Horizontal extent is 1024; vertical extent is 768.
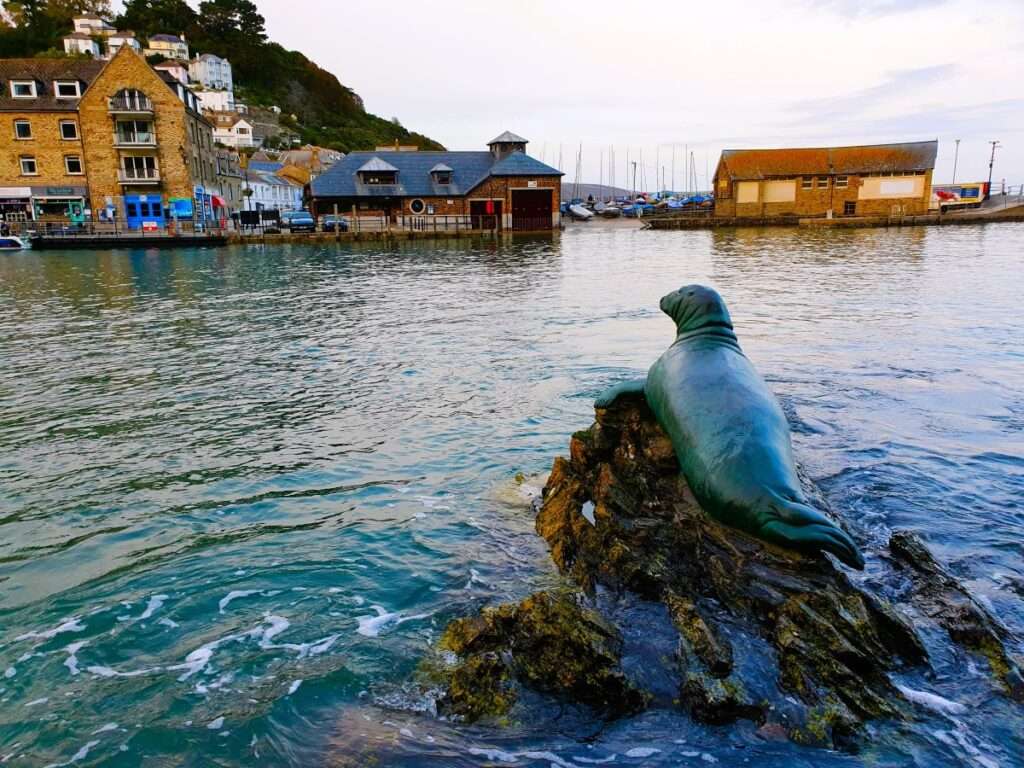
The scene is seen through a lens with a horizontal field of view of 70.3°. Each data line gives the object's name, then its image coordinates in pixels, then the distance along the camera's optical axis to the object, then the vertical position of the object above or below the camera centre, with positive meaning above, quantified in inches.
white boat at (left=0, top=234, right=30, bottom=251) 1872.5 -42.2
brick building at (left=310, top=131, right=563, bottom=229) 2498.8 +133.7
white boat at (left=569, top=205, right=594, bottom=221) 3607.3 +50.4
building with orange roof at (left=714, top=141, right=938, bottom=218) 2773.1 +161.0
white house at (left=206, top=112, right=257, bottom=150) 4953.7 +642.1
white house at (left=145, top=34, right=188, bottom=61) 5172.2 +1254.9
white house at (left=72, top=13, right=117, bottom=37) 4525.1 +1236.3
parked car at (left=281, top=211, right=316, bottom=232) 2317.9 +4.3
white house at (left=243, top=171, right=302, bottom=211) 3411.9 +165.6
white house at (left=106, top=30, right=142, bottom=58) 4421.8 +1097.0
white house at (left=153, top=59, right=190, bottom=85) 4511.3 +968.4
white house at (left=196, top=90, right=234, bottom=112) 5108.3 +864.0
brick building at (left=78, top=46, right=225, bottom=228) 2208.4 +248.1
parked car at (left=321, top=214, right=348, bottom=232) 2380.2 +4.2
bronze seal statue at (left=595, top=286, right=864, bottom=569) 191.9 -62.1
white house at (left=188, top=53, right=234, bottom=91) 5191.9 +1088.6
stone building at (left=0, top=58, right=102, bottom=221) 2181.3 +229.3
